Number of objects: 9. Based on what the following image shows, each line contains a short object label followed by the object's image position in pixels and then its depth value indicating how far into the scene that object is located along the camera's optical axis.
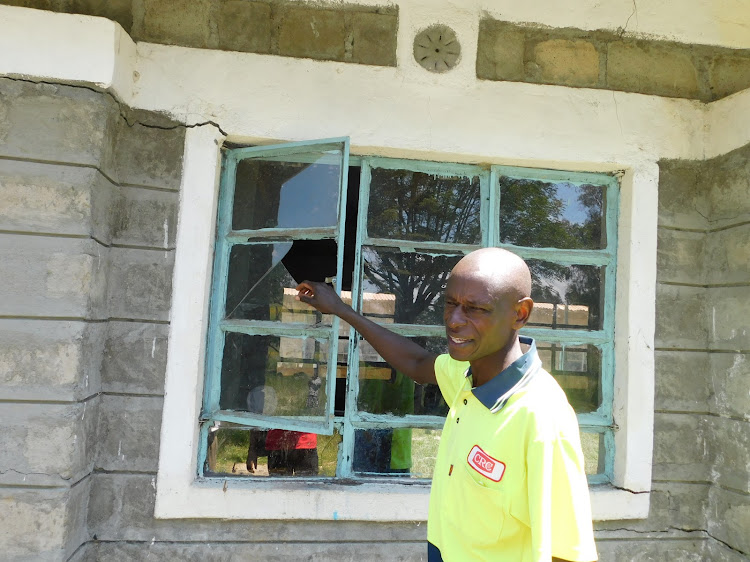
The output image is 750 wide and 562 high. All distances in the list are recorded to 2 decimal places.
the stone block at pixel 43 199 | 2.24
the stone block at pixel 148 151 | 2.52
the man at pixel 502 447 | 1.31
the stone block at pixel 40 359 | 2.21
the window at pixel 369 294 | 2.57
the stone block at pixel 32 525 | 2.17
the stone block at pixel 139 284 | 2.48
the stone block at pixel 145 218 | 2.50
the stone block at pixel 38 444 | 2.19
